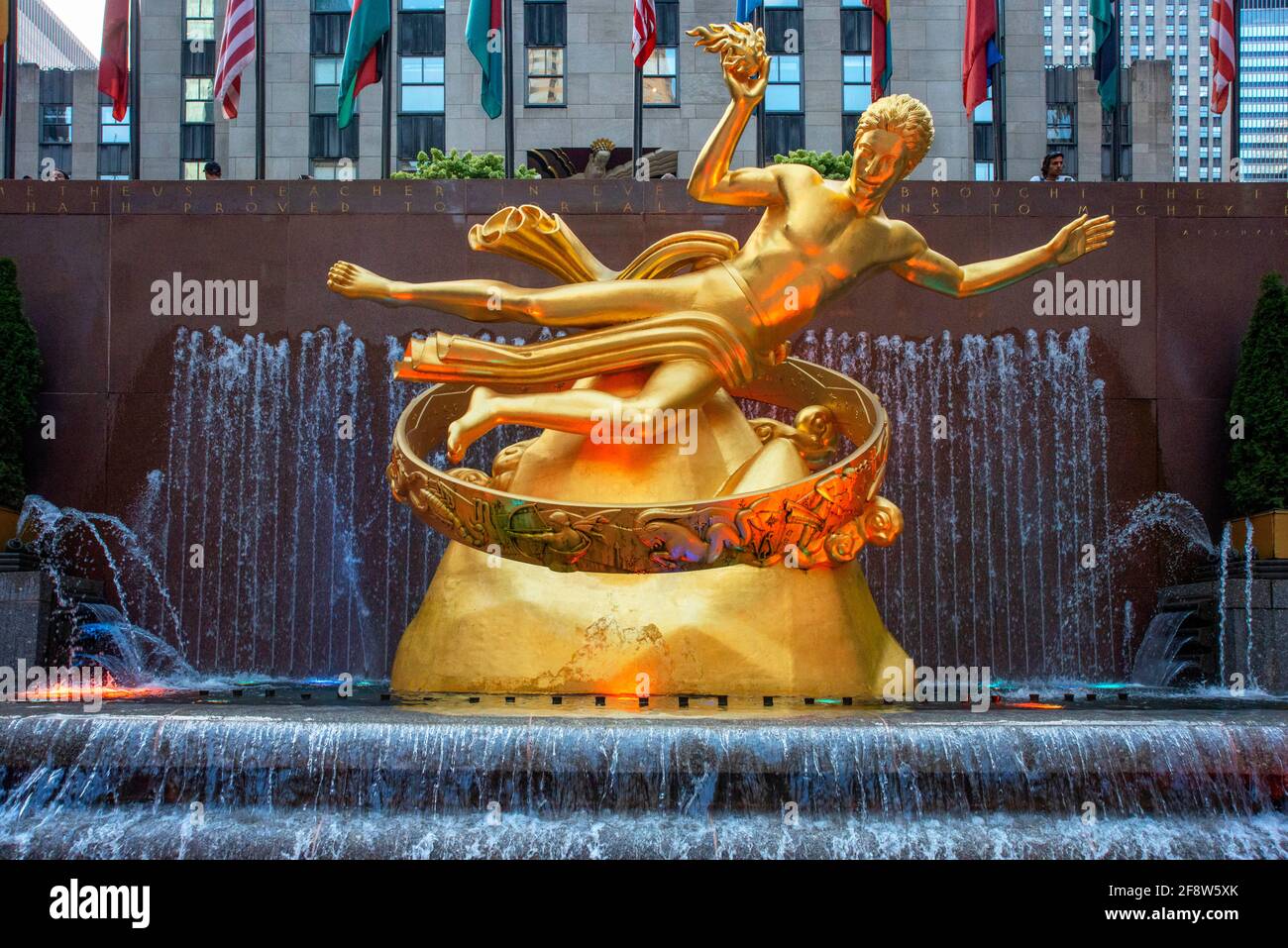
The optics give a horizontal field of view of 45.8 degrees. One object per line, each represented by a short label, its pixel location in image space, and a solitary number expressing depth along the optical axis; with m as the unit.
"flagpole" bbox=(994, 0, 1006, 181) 17.92
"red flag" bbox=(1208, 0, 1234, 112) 17.75
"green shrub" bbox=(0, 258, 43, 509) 14.73
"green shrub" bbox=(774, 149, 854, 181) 28.02
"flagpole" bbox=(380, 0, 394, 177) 18.19
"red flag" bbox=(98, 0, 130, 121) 18.72
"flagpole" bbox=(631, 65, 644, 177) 18.92
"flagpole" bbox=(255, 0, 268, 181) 18.11
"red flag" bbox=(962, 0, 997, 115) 18.41
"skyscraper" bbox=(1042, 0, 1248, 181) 100.50
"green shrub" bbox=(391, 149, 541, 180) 28.91
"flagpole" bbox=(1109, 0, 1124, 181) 17.90
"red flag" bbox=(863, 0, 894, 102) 19.28
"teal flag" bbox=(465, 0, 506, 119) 18.89
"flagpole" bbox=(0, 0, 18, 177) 17.86
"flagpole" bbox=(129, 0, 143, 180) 18.28
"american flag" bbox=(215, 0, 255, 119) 17.20
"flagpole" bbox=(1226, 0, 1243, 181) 18.15
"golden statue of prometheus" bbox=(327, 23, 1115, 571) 9.68
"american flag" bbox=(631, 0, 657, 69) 18.59
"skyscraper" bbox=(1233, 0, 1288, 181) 109.25
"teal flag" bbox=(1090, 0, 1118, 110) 19.20
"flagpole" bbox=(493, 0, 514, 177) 18.34
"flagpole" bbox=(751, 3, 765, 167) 17.54
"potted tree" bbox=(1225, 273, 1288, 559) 14.48
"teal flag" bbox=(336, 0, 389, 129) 18.52
